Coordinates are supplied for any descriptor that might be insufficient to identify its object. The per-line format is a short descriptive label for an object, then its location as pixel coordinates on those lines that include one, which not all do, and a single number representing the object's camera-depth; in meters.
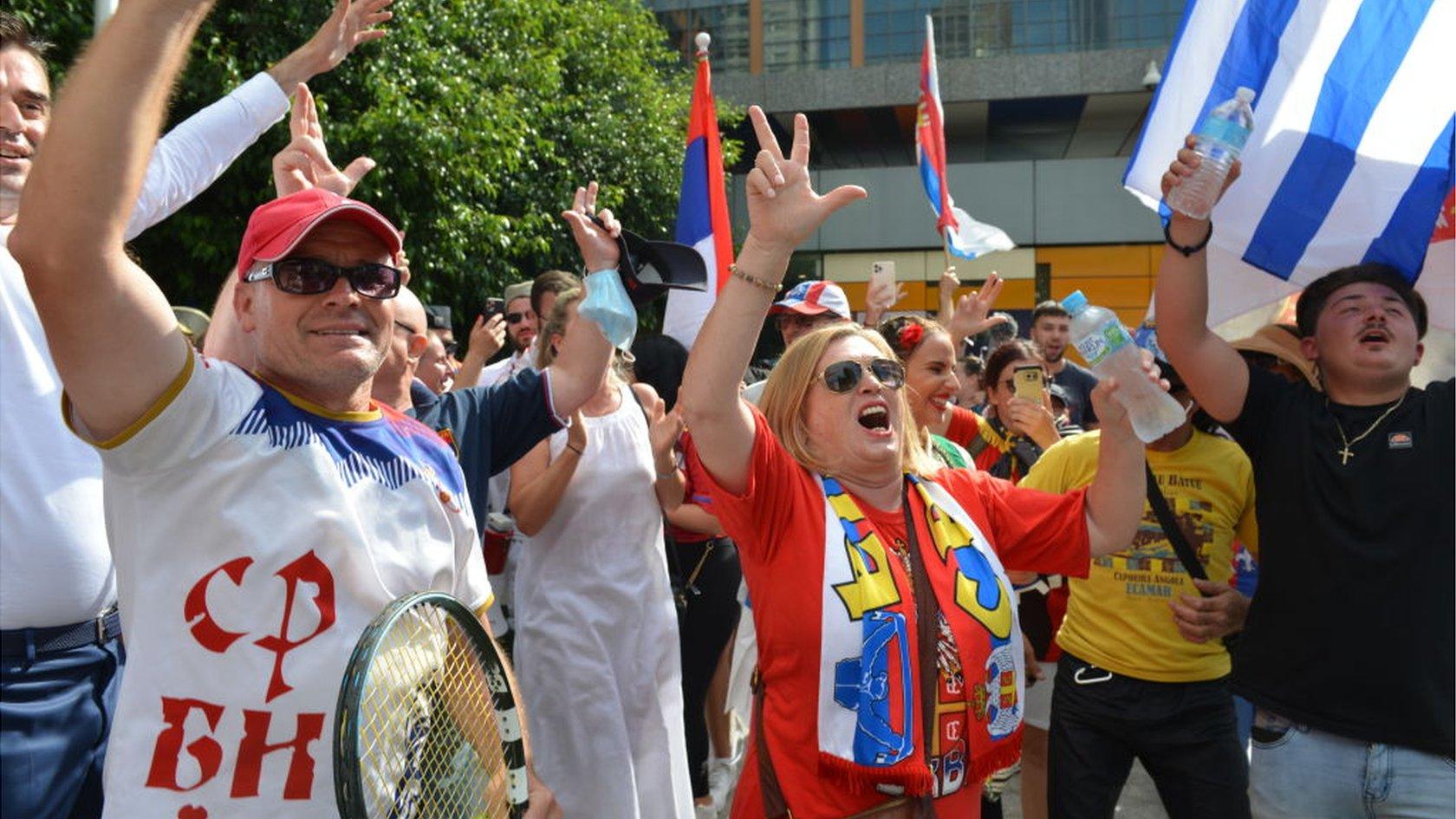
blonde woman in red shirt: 2.51
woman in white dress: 4.11
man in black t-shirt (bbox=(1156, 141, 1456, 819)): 2.94
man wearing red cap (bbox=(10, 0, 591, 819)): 1.65
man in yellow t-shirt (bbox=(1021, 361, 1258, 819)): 3.74
